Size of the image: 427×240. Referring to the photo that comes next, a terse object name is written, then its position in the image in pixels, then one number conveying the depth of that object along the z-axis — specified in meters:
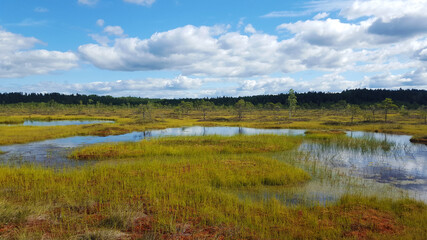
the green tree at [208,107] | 127.50
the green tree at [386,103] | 62.46
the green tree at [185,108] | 121.50
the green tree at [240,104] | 83.59
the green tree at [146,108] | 80.92
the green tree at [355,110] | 65.09
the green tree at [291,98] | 88.07
